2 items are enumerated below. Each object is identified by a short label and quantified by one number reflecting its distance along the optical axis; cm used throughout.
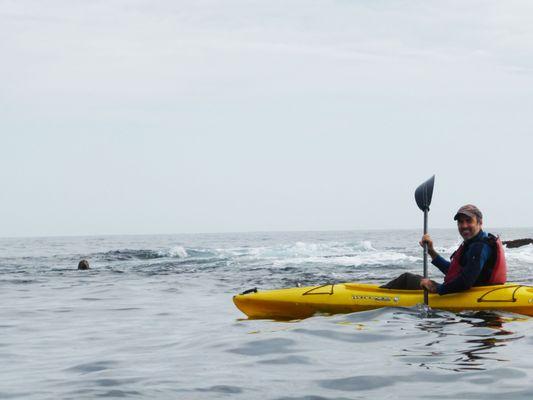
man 894
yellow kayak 940
